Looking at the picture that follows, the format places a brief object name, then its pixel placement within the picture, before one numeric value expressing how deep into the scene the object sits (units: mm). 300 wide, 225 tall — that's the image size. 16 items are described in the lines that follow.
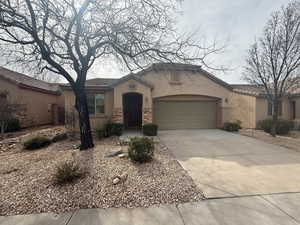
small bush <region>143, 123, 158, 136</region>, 10383
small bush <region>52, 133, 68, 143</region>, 9533
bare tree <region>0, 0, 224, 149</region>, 5848
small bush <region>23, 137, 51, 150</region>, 8023
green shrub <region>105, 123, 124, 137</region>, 10188
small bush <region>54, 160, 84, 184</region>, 4086
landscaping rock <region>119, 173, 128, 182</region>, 4234
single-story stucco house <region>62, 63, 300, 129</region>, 11461
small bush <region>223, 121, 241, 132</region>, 12133
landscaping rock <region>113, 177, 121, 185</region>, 4109
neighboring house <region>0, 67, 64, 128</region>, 13594
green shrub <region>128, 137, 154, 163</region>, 5352
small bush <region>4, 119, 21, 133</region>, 12320
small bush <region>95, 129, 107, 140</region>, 9805
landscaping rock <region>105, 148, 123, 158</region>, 6089
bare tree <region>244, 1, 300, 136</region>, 8695
